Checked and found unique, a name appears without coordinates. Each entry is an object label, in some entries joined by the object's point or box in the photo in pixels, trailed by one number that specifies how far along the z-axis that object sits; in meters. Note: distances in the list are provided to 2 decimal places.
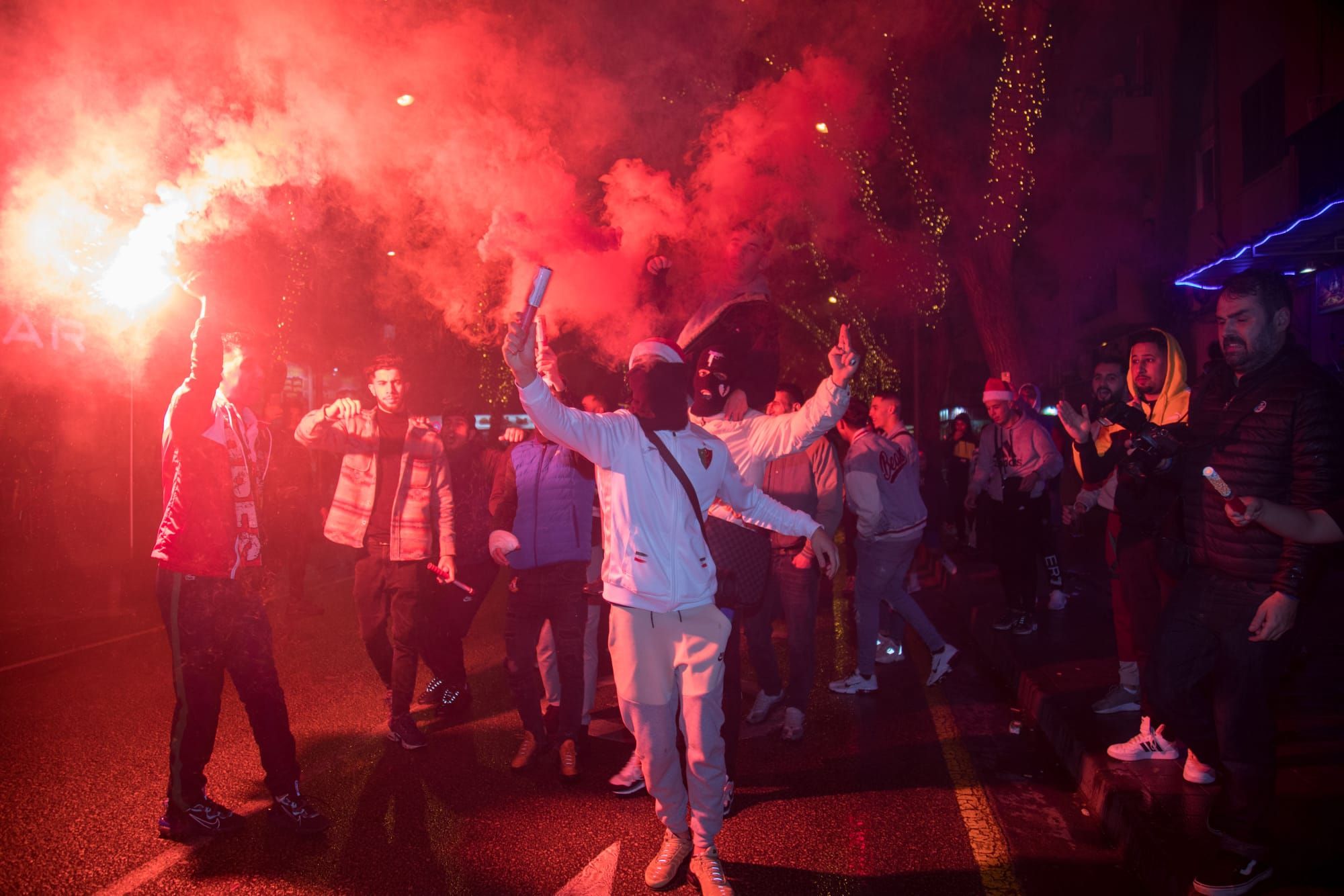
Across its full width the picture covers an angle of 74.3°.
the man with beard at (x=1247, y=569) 3.19
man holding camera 4.60
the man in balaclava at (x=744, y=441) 4.16
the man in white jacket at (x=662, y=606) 3.52
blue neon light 7.89
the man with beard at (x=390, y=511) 5.20
